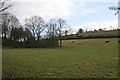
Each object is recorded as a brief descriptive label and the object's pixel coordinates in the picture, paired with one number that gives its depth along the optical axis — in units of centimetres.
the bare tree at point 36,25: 4355
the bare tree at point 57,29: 4382
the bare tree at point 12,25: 4034
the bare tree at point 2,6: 1026
